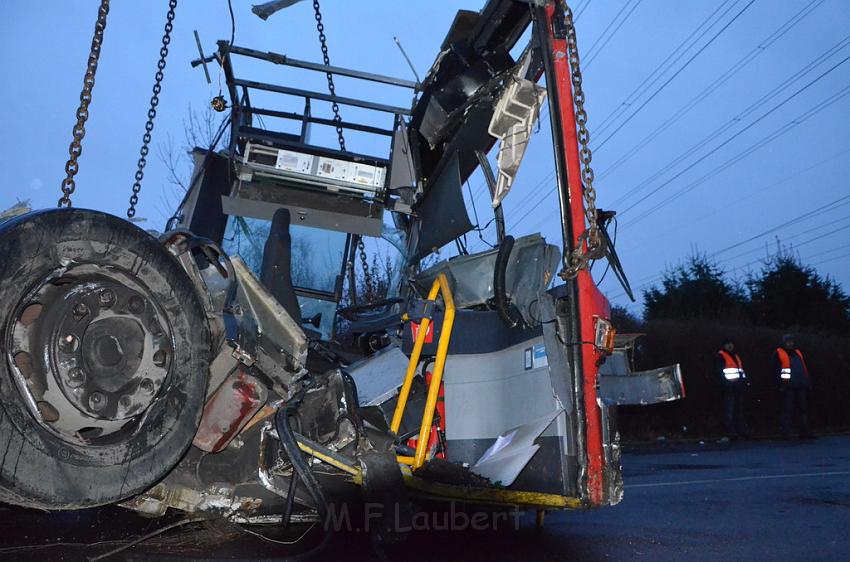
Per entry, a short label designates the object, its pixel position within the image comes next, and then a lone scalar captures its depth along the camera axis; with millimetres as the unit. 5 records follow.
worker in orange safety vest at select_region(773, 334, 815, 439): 12734
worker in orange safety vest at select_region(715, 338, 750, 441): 12734
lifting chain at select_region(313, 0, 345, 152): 6236
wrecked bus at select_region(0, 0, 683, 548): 2207
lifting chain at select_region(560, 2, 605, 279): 3180
